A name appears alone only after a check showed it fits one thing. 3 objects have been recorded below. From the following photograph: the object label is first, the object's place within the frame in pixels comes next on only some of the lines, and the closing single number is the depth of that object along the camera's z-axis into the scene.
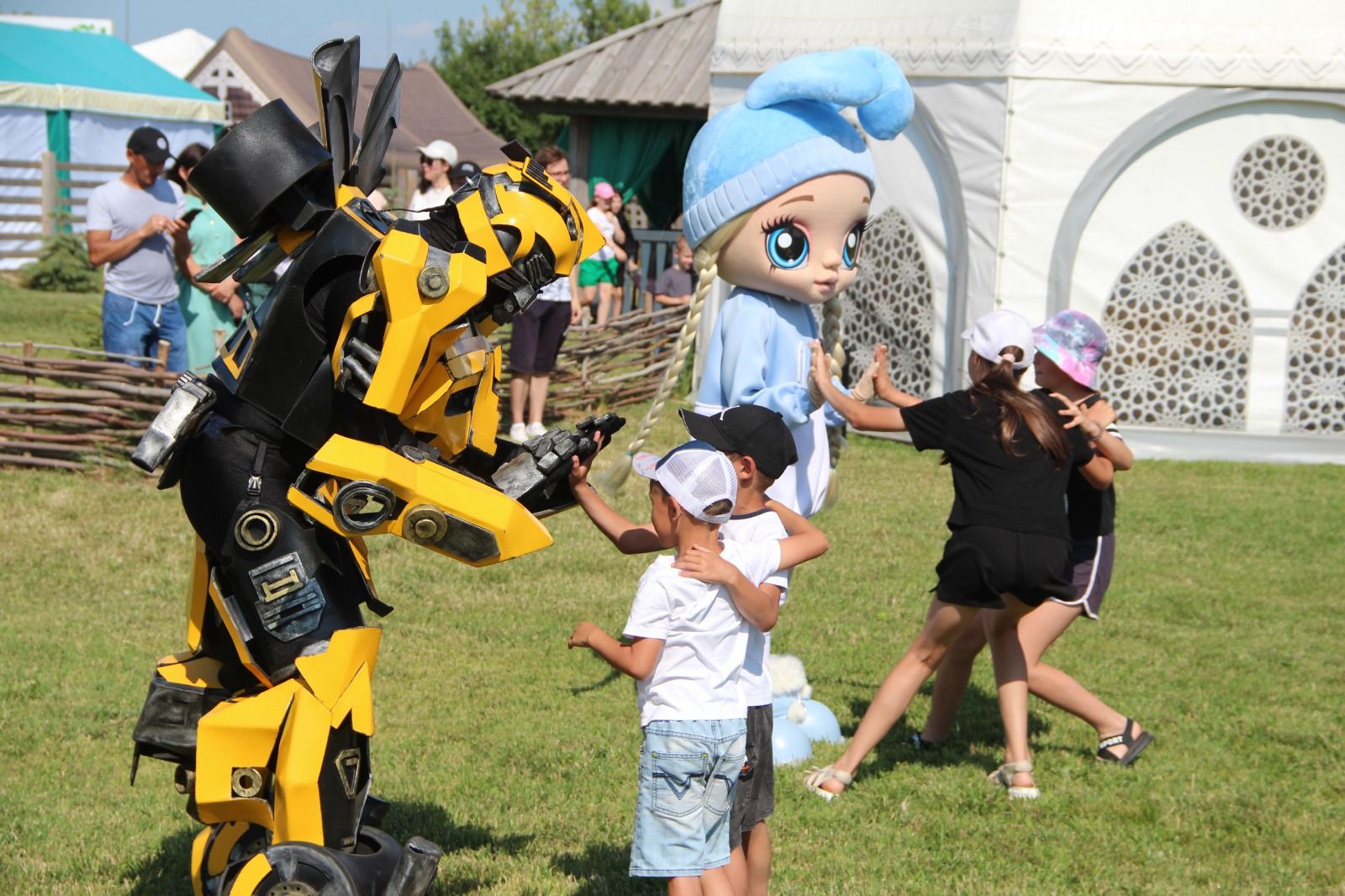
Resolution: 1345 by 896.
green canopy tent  21.47
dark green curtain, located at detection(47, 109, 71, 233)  22.08
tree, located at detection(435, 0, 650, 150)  50.03
